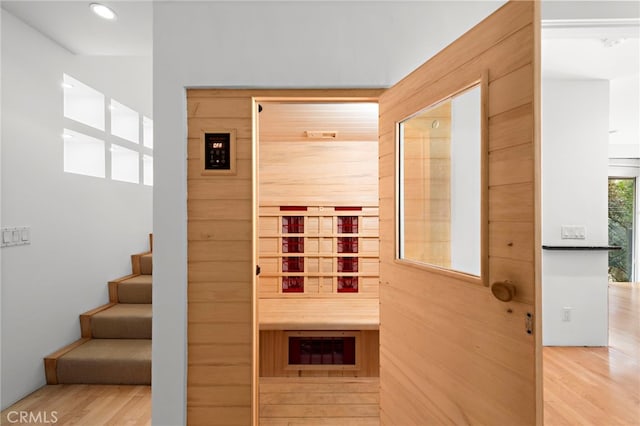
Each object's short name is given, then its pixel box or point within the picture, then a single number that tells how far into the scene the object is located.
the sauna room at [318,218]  3.31
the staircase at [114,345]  2.36
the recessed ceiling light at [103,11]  1.93
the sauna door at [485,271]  1.00
